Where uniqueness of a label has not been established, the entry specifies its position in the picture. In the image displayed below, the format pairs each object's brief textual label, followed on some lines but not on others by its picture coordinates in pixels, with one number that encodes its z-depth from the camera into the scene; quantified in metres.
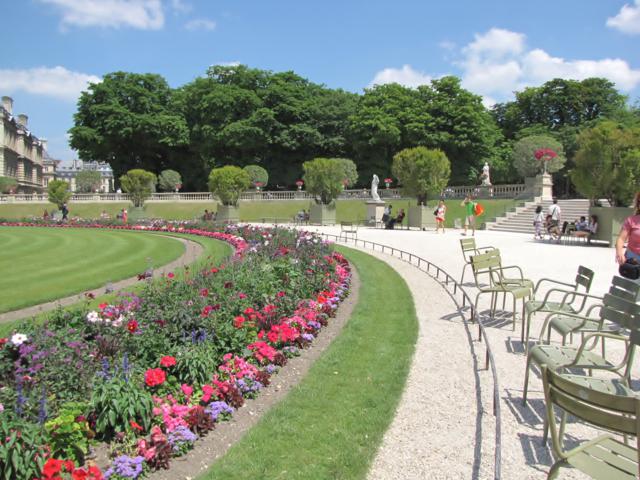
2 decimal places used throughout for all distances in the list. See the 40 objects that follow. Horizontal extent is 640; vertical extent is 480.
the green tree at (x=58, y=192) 43.27
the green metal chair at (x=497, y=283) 7.91
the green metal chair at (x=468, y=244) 11.17
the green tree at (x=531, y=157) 40.69
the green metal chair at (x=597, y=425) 2.85
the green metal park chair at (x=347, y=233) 25.43
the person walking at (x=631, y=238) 7.27
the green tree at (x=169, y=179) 57.50
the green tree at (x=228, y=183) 36.88
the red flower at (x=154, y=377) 4.57
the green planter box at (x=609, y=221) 20.02
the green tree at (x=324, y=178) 34.88
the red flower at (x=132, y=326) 5.34
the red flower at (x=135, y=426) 4.12
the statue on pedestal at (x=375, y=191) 34.84
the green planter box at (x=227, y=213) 37.65
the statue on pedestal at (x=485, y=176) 40.69
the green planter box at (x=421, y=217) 30.48
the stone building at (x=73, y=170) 165.00
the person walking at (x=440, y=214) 27.20
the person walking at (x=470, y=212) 25.22
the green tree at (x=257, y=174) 51.16
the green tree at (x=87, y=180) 81.38
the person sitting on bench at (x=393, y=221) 30.73
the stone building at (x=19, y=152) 81.44
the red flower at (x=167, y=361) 4.91
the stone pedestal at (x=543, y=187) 33.75
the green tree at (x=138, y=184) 42.28
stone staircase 29.89
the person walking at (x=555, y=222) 22.59
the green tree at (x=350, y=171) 48.16
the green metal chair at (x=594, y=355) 4.65
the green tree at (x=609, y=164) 19.41
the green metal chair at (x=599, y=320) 5.58
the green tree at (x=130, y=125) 60.16
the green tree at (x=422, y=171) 29.89
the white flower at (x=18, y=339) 4.57
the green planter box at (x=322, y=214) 35.59
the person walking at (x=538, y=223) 23.76
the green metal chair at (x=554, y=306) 6.61
